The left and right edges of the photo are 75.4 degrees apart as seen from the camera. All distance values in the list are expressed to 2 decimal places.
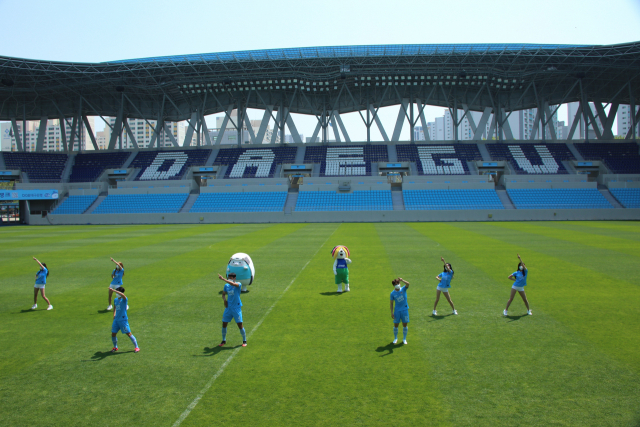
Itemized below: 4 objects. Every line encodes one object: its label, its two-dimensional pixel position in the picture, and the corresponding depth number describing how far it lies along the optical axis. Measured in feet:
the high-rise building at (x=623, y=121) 542.16
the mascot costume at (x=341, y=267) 43.14
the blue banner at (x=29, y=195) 155.76
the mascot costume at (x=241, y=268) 43.16
